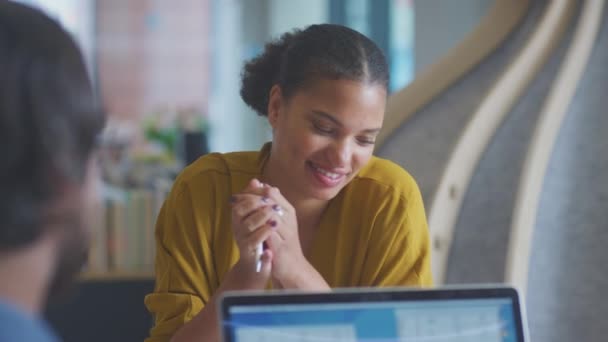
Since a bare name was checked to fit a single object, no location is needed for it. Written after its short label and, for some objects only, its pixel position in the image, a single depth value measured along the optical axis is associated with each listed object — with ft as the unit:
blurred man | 4.18
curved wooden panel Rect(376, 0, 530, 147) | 8.93
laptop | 4.85
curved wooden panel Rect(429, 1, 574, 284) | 8.58
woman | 6.29
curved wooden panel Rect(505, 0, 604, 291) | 8.24
